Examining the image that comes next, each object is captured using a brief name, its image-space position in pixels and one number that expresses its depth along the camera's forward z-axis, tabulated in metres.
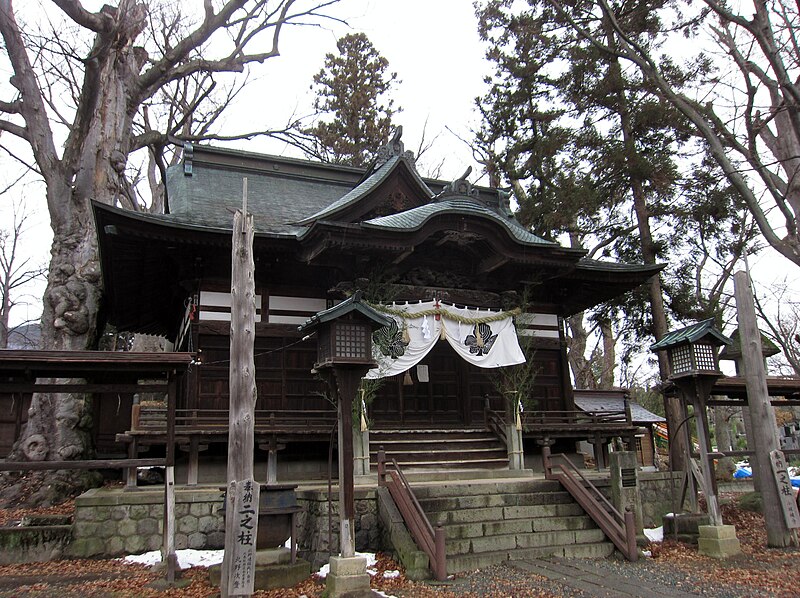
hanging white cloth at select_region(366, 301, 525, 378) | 11.38
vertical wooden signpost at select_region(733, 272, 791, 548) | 9.45
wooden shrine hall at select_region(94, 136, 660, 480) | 10.95
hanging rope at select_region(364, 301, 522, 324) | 11.61
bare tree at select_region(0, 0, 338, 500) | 12.75
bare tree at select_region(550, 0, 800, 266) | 9.69
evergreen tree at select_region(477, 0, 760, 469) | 16.46
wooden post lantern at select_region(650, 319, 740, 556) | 9.67
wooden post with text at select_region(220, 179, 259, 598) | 5.88
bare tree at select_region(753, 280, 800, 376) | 16.25
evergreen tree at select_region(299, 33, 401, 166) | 27.48
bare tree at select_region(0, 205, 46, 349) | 28.64
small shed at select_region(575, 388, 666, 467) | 19.11
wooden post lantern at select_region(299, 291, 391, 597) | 7.50
